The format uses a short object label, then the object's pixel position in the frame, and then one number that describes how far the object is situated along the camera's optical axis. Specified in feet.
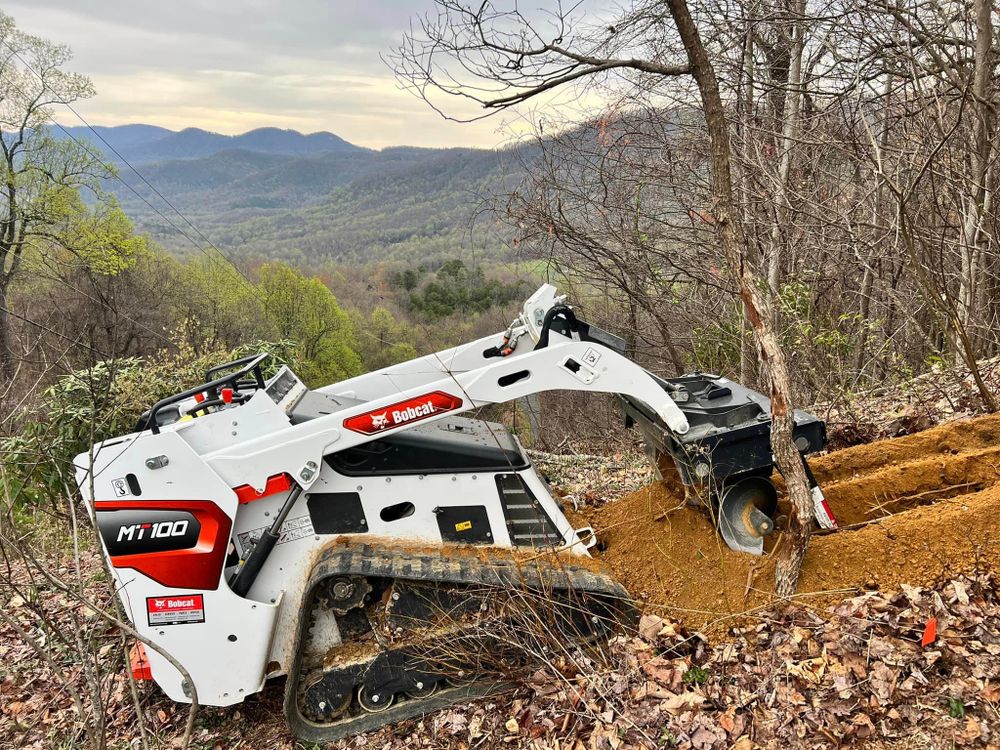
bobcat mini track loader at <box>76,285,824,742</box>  13.75
